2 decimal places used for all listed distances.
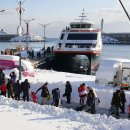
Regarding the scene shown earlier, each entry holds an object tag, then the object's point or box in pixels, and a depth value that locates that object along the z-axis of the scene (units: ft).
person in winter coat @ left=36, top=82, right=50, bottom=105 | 64.55
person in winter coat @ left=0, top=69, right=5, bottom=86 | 73.90
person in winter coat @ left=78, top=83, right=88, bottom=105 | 63.93
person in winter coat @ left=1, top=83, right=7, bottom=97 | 67.11
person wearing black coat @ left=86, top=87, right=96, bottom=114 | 55.43
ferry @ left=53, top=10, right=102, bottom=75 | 155.53
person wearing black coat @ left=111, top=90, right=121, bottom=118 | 56.13
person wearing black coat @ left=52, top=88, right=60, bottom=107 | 61.82
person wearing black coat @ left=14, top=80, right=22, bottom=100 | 66.59
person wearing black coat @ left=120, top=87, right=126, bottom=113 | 58.29
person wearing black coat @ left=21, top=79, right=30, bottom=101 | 66.33
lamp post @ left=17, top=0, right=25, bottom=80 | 108.99
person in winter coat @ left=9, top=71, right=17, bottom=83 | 79.65
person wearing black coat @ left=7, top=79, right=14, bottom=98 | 66.59
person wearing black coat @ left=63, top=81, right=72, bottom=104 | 67.49
